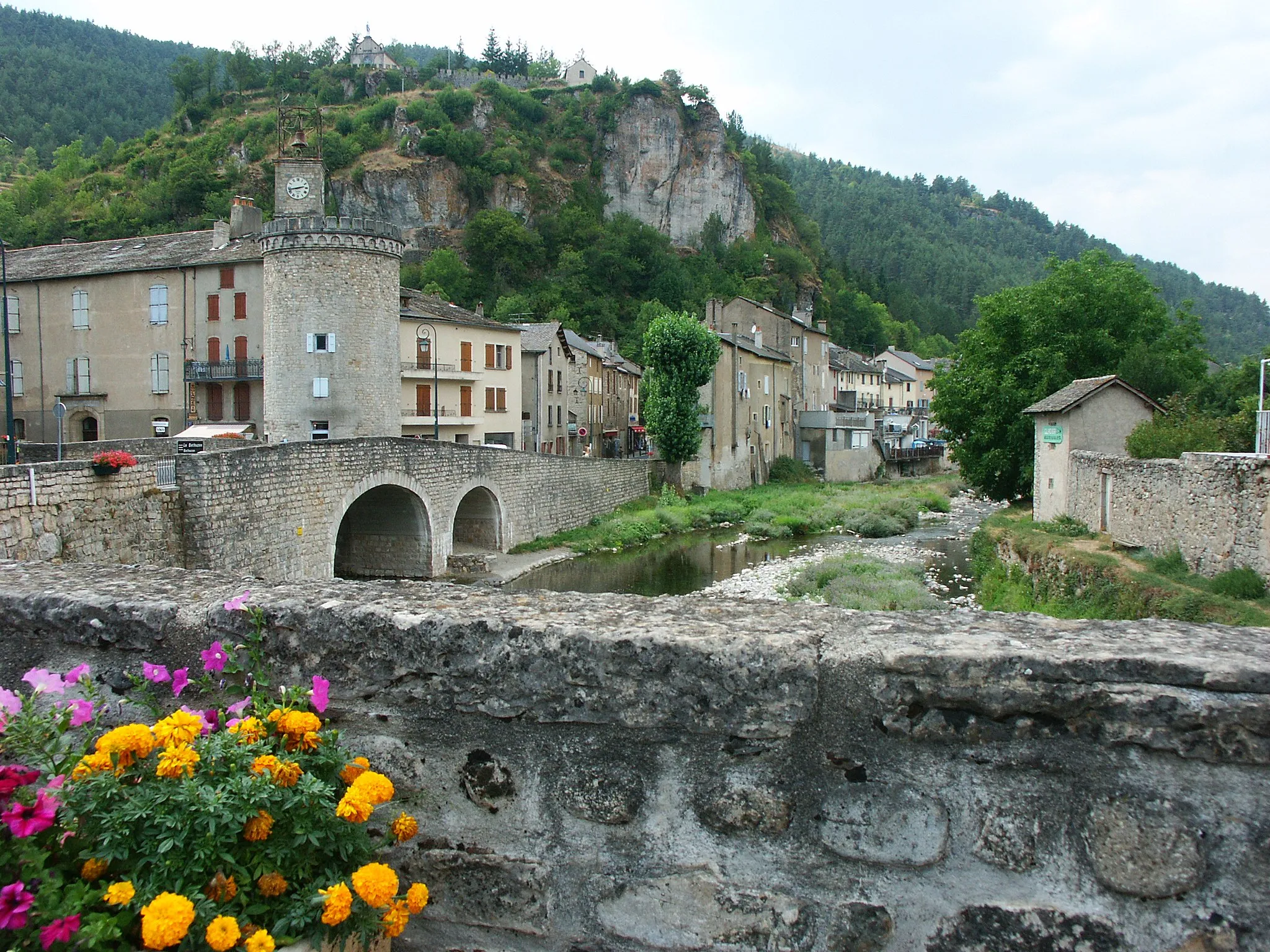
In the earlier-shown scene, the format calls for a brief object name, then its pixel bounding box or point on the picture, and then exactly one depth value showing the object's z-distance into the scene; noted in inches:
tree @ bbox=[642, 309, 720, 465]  1715.1
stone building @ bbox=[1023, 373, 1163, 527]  887.1
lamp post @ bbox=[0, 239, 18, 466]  821.9
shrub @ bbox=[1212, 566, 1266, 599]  487.5
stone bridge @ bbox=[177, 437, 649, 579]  644.7
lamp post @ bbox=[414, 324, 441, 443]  1434.5
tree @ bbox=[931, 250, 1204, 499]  1131.9
